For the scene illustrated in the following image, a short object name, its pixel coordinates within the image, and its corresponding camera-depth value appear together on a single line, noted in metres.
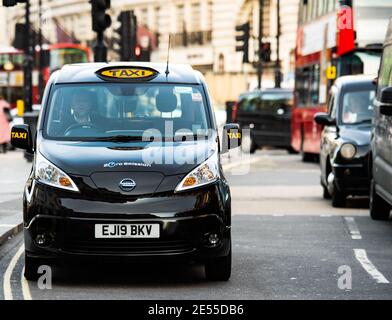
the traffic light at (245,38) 48.32
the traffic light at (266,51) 52.75
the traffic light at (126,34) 27.64
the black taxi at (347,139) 18.39
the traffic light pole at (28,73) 39.69
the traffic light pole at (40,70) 53.97
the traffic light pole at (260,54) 53.84
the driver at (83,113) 11.53
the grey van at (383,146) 14.74
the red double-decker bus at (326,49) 26.42
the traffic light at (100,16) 23.28
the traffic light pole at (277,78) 54.56
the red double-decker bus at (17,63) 58.06
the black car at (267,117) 40.03
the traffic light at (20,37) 35.97
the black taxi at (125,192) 10.51
